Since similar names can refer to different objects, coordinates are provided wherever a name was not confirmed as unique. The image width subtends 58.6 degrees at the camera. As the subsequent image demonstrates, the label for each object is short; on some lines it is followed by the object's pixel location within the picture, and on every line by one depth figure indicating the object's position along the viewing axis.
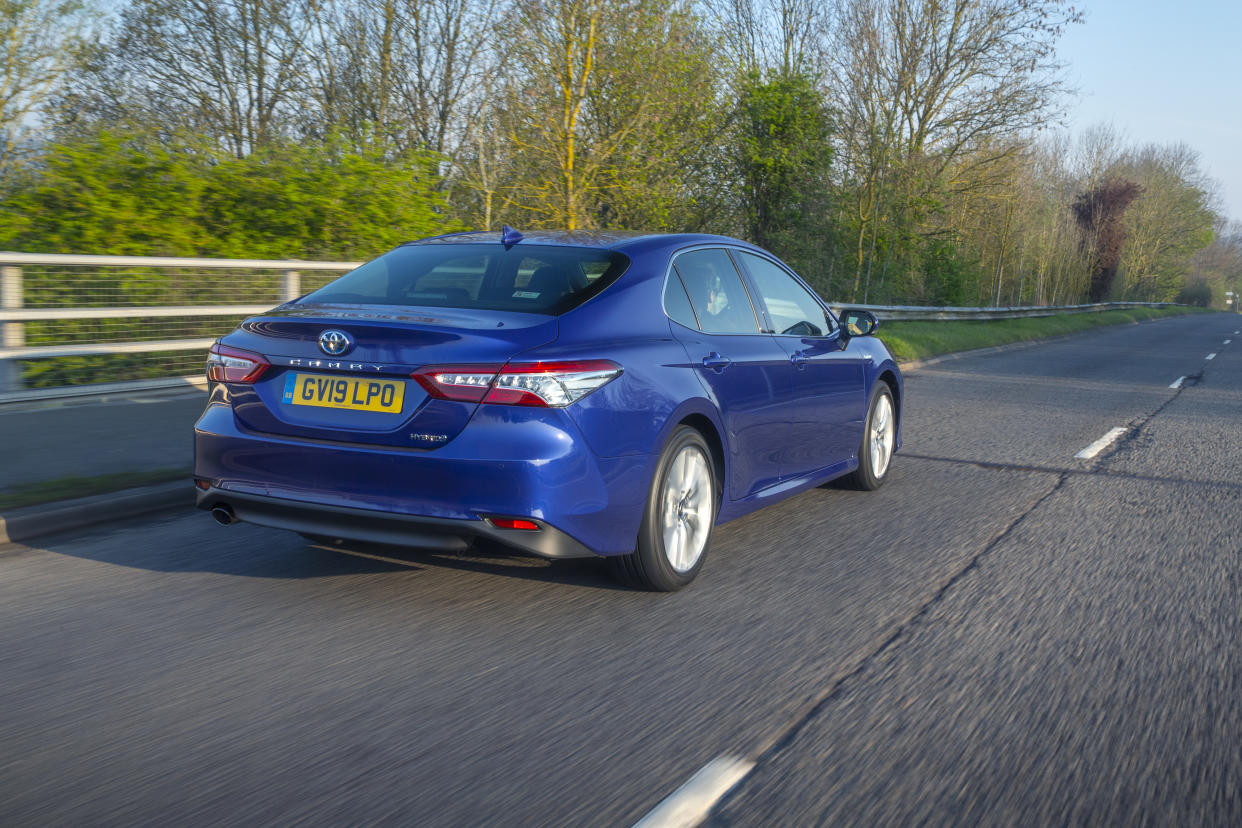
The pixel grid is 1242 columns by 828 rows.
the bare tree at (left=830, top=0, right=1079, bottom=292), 30.92
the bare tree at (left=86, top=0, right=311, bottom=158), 24.27
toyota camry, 3.95
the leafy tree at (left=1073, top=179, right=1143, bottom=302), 63.62
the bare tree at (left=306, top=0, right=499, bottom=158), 27.36
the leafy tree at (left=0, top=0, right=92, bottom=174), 20.36
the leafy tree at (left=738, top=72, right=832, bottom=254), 30.59
